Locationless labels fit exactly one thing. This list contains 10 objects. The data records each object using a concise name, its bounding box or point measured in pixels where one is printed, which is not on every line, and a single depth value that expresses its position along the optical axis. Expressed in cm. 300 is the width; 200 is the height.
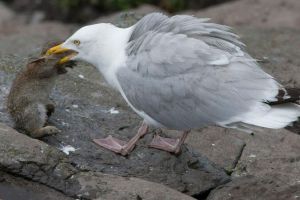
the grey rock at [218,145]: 1255
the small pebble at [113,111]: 1285
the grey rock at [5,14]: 2628
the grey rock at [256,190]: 1064
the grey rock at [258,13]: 2156
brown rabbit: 1166
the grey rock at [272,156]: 1135
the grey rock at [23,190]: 991
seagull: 1087
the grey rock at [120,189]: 1004
